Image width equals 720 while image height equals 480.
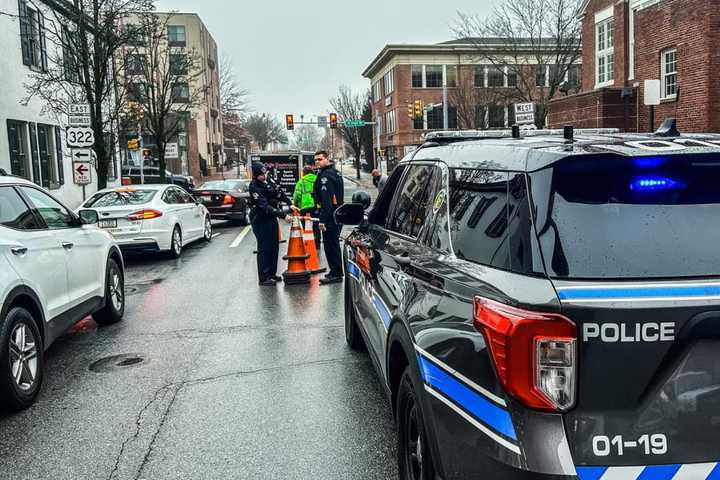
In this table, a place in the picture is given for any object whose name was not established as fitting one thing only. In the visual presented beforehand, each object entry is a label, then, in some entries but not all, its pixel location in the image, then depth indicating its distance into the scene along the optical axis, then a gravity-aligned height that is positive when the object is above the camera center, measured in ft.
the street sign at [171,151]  99.05 +2.75
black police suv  7.27 -1.78
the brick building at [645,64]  68.44 +9.71
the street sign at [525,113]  55.57 +3.39
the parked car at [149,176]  130.72 -0.93
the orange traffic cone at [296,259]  34.83 -4.68
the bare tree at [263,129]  370.94 +20.36
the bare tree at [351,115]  234.31 +16.22
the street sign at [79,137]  53.11 +2.80
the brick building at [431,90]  141.69 +18.24
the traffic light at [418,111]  115.30 +8.02
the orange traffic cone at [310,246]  39.58 -4.69
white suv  16.74 -2.93
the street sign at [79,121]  53.83 +4.06
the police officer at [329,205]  34.37 -2.01
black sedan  71.05 -3.32
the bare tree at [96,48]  63.46 +11.39
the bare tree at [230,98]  166.71 +16.98
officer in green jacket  42.39 -1.82
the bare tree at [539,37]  95.35 +16.65
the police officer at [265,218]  33.65 -2.49
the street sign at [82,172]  54.70 +0.15
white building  71.46 +6.67
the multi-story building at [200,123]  219.41 +16.16
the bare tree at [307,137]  498.97 +20.47
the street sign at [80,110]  55.01 +5.01
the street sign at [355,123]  173.58 +9.79
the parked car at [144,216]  43.50 -2.83
